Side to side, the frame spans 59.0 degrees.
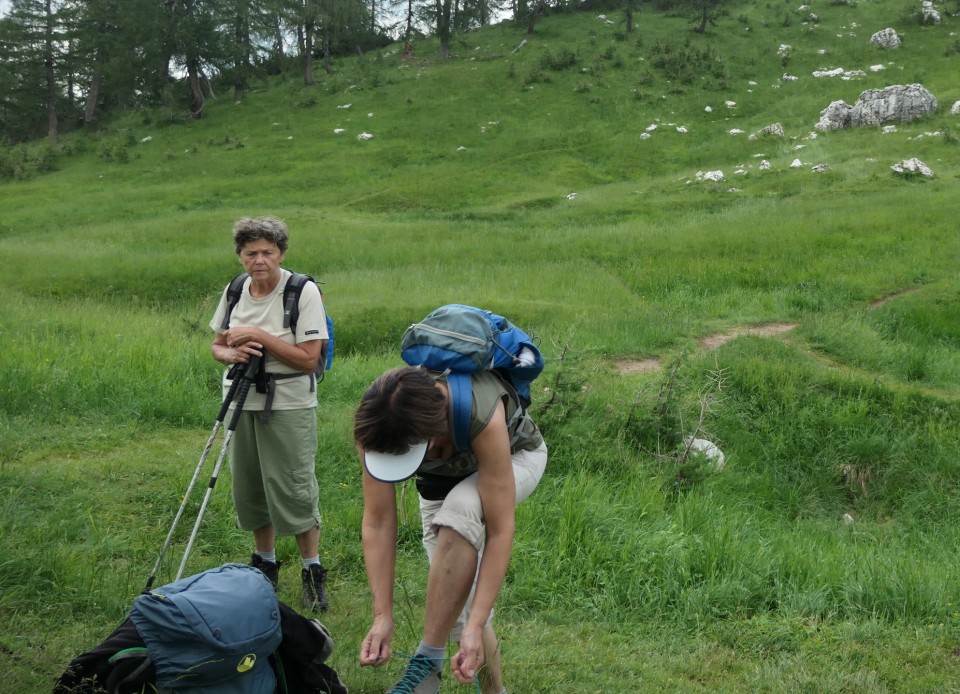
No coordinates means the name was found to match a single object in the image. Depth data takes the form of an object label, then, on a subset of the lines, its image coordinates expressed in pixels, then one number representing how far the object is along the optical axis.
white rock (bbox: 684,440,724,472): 7.56
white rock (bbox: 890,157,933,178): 21.81
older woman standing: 4.41
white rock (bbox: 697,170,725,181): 23.70
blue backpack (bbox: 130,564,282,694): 2.91
